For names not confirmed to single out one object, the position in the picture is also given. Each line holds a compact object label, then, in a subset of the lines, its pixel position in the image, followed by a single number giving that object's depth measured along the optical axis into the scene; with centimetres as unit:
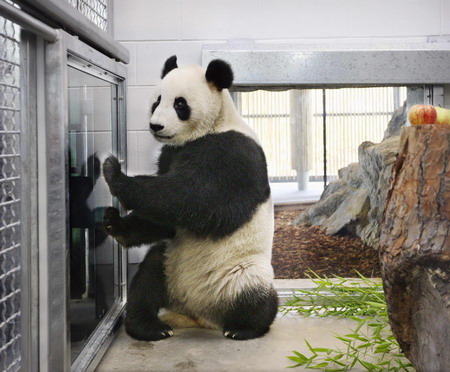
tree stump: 170
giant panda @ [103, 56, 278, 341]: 228
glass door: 196
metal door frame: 170
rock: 318
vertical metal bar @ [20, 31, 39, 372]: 166
